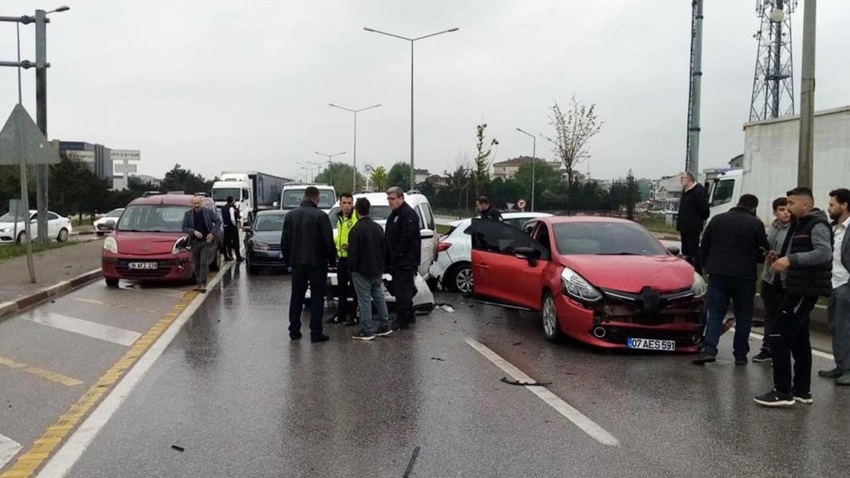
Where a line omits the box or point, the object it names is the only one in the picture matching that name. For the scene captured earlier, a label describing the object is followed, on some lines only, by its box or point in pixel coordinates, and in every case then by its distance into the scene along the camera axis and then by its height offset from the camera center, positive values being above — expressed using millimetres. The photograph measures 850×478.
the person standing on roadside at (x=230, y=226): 19453 -756
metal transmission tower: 52906 +9321
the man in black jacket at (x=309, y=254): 8977 -668
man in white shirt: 7066 -762
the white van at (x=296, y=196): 27678 +46
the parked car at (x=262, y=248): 17281 -1156
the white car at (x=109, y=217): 32100 -1049
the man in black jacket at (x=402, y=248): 9773 -634
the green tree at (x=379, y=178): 70156 +1879
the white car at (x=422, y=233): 11117 -631
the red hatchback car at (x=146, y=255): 14234 -1102
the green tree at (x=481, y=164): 39906 +1822
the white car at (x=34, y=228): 29722 -1370
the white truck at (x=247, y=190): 37906 +329
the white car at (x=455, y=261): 13820 -1129
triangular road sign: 13250 +939
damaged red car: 8203 -939
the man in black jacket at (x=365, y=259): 9086 -723
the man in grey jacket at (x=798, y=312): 6340 -908
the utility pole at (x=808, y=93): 11328 +1611
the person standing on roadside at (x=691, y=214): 11844 -200
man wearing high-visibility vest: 10266 -753
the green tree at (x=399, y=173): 94281 +3386
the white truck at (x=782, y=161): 16625 +972
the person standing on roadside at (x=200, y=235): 13562 -685
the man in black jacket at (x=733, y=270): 7809 -692
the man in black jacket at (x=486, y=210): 13531 -197
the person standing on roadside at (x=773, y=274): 7508 -725
